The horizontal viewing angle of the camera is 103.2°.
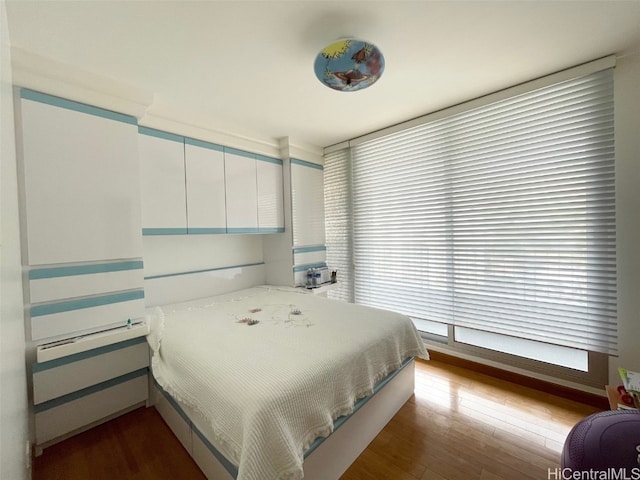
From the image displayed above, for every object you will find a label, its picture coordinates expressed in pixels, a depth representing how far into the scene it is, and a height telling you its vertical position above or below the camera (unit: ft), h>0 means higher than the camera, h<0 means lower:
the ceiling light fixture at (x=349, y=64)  4.66 +3.29
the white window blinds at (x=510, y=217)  5.88 +0.34
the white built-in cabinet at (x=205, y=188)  6.99 +1.58
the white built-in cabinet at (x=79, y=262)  4.98 -0.47
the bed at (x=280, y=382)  3.43 -2.47
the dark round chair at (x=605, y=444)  2.92 -2.67
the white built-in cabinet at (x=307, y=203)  10.25 +1.33
